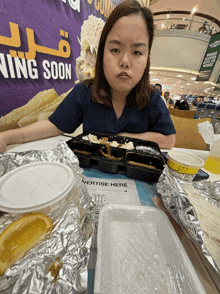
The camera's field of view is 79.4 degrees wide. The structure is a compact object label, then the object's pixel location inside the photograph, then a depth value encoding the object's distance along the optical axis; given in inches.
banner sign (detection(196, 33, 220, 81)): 227.9
